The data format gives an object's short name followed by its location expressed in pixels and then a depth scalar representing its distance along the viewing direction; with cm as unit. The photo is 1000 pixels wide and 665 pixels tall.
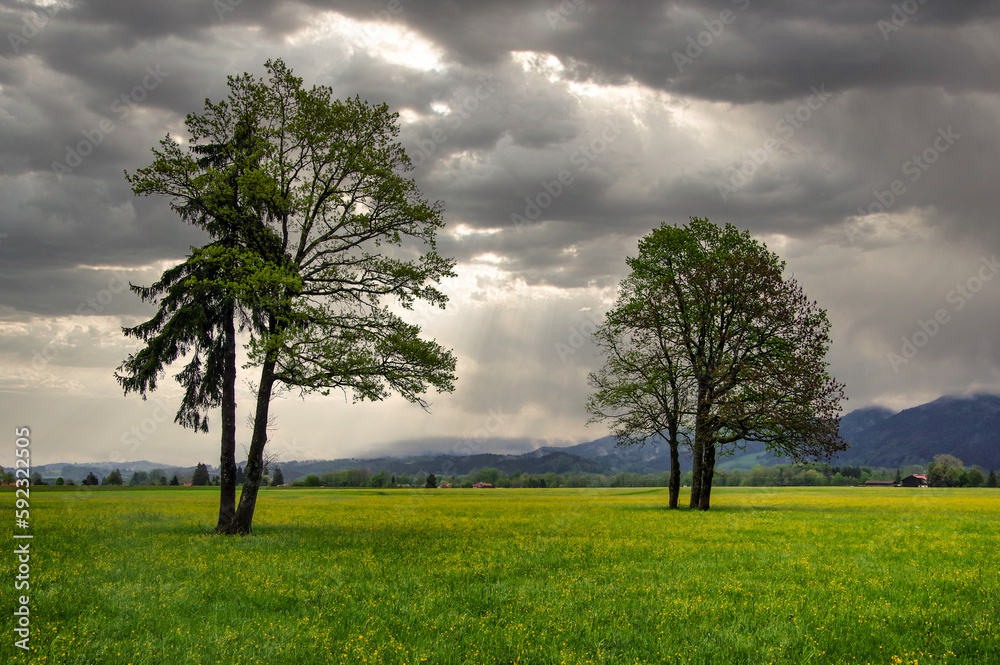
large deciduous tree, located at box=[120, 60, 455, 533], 2438
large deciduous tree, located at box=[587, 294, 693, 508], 4391
